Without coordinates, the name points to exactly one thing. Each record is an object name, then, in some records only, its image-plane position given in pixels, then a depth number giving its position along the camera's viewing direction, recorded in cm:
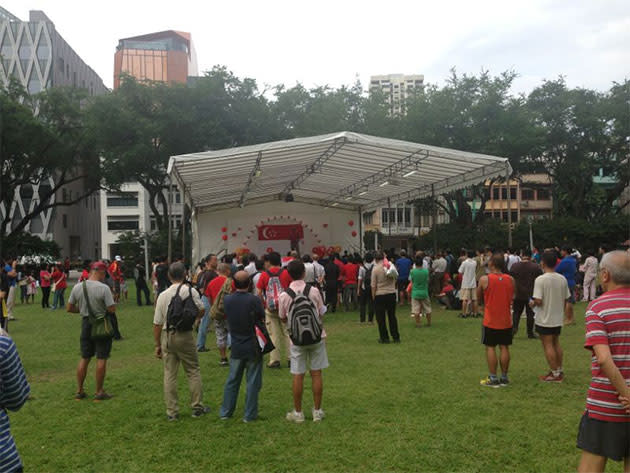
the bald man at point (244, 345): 526
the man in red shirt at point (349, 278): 1510
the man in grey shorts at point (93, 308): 612
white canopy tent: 1248
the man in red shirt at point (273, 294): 766
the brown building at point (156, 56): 8806
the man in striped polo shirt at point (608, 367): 281
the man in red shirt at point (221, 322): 783
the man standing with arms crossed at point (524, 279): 910
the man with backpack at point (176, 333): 535
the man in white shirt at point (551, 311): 645
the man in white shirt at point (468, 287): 1275
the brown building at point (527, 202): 5869
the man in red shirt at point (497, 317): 631
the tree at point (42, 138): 2833
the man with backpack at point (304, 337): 508
